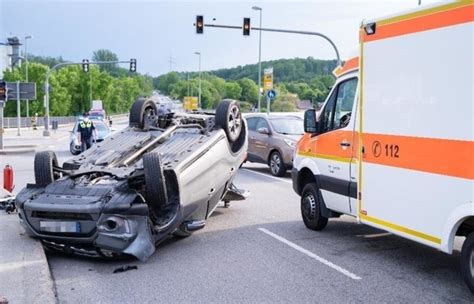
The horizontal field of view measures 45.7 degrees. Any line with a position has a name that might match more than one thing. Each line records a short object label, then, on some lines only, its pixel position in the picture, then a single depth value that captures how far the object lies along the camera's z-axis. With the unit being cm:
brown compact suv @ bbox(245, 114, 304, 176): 1542
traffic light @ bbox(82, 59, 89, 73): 4331
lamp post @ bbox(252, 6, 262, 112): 4267
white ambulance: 517
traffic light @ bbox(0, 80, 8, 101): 2227
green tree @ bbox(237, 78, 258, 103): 10531
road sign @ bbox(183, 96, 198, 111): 8261
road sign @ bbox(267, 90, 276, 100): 3188
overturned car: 648
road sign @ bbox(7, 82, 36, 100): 2576
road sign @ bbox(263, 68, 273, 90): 3331
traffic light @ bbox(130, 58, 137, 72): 4266
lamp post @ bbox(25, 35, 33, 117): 6575
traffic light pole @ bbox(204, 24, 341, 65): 2686
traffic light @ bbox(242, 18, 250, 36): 2767
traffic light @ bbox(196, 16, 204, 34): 2727
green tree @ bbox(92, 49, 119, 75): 16650
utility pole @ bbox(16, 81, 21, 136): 2580
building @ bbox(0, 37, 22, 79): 9300
